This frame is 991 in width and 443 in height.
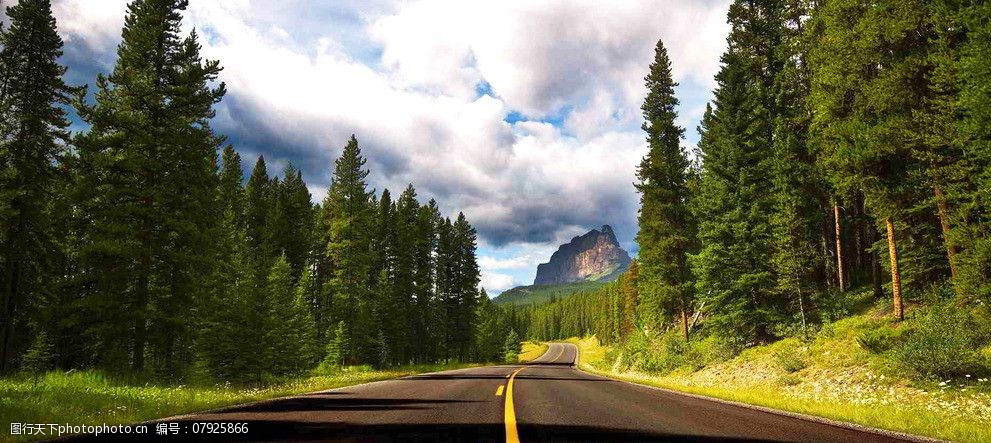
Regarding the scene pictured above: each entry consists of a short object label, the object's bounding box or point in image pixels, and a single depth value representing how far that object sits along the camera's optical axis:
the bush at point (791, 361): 18.40
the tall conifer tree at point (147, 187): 16.61
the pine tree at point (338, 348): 36.41
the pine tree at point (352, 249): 38.38
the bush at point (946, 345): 12.49
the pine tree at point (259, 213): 44.88
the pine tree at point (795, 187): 22.36
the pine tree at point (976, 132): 13.20
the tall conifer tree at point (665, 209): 31.94
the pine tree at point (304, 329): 31.42
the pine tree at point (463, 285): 58.19
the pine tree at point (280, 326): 25.33
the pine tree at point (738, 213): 23.67
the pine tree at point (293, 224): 51.03
